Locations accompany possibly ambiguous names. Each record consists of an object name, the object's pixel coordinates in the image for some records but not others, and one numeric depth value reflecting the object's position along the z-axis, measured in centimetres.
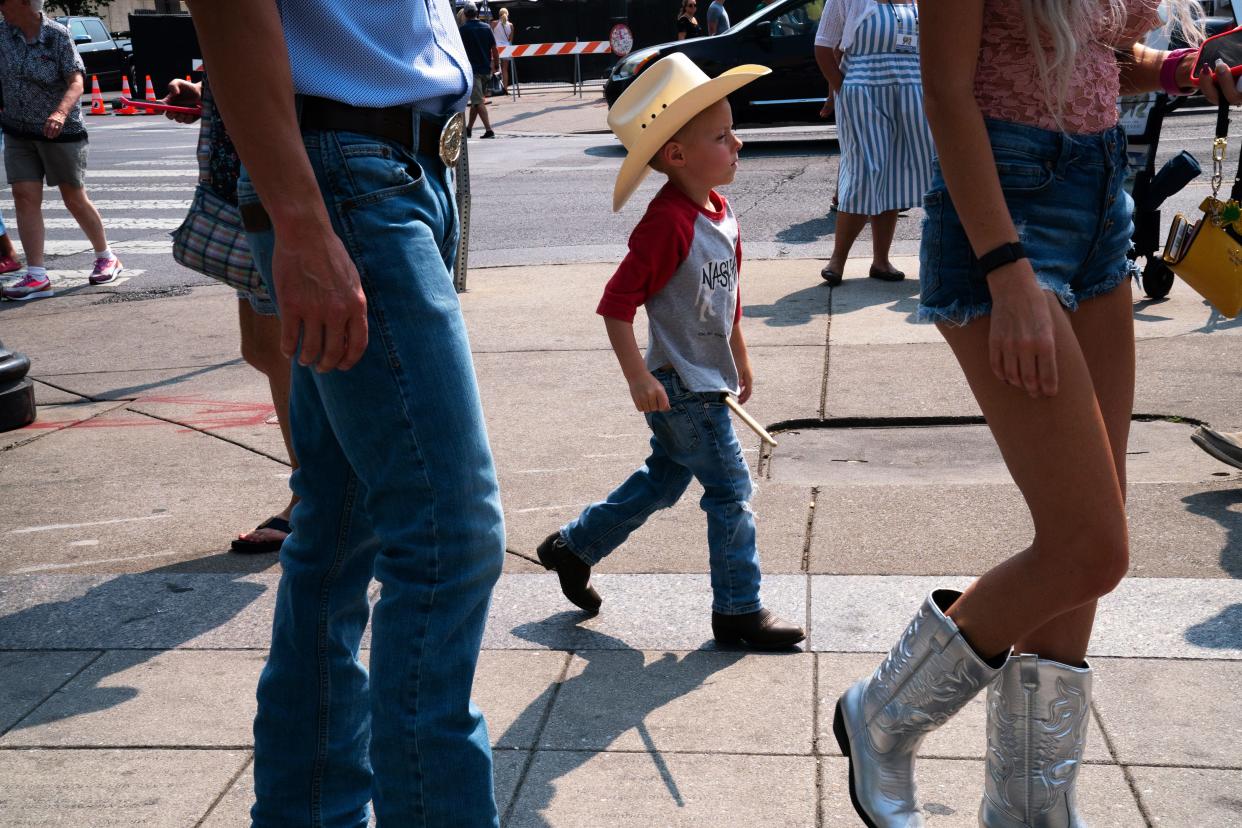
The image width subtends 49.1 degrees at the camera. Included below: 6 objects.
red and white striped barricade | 2769
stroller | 551
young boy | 332
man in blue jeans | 188
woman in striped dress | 739
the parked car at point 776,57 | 1509
